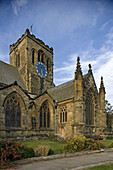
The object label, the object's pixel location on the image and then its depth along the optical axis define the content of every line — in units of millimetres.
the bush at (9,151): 8184
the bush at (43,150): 10368
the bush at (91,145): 12806
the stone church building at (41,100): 22062
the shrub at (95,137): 23811
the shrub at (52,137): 23078
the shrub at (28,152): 9455
